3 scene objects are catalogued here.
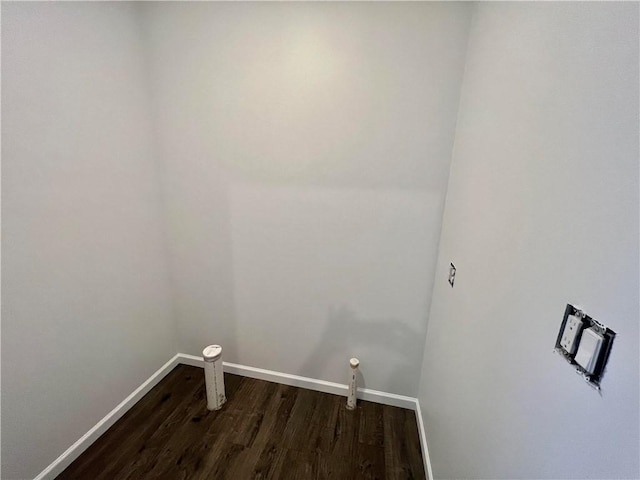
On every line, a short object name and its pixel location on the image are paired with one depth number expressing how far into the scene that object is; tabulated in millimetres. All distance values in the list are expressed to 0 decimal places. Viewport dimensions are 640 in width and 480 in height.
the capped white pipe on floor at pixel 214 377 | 1818
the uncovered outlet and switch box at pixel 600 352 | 496
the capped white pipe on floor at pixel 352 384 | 1849
